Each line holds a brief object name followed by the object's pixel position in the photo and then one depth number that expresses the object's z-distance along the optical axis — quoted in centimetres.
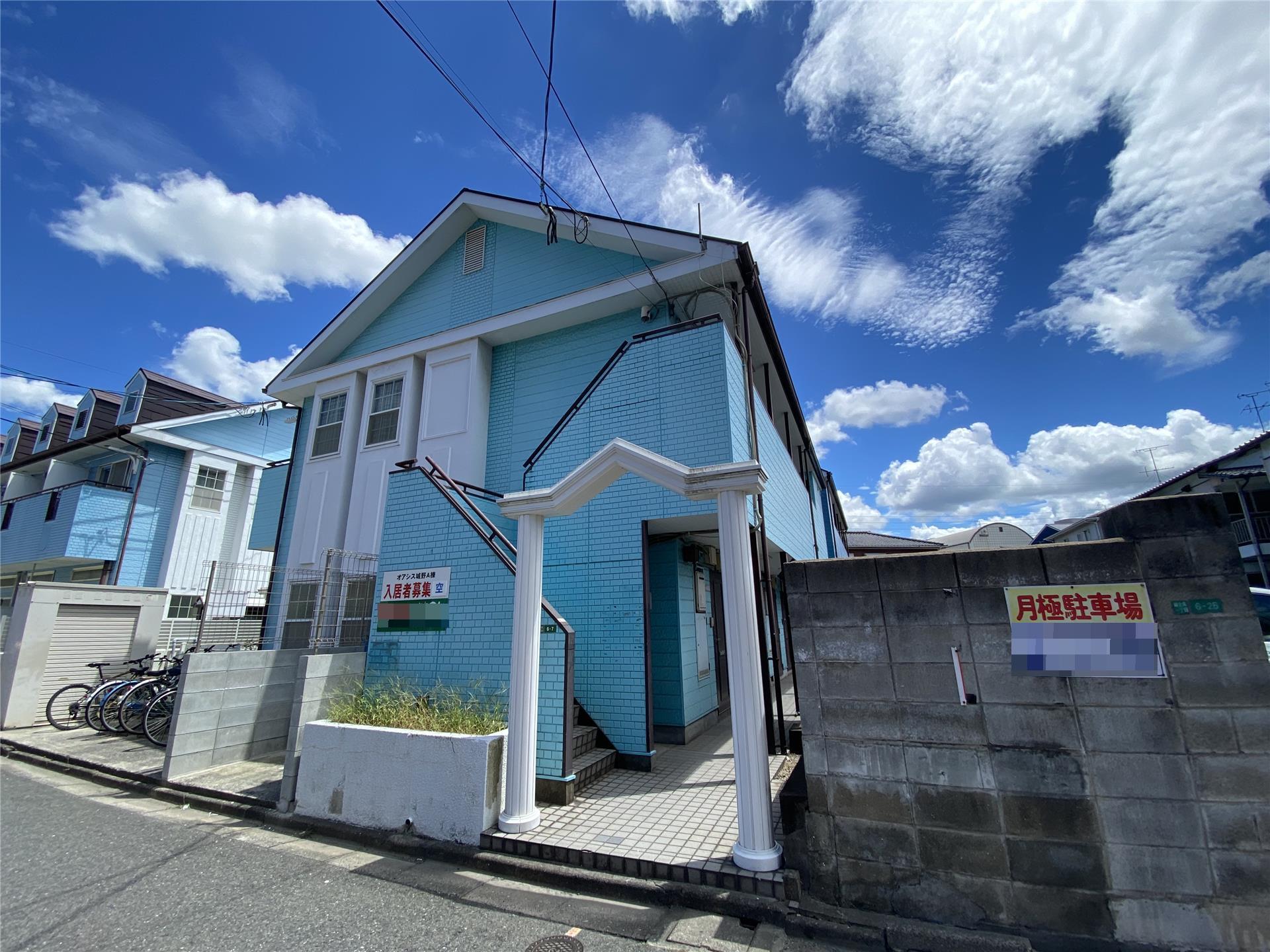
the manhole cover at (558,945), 316
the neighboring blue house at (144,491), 1548
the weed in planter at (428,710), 507
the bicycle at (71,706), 948
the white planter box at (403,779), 455
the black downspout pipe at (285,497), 1193
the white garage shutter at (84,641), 986
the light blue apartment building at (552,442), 631
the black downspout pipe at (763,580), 497
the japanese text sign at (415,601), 631
